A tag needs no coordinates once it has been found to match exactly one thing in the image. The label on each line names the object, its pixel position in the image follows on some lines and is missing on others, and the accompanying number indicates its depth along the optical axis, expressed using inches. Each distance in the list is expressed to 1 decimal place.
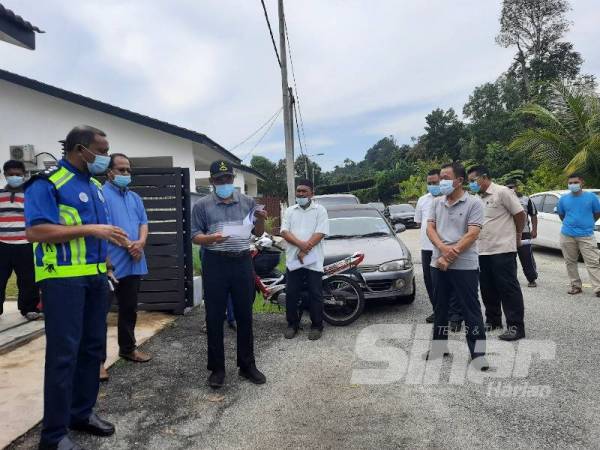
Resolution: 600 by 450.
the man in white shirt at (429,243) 213.0
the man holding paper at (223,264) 153.1
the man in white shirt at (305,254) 204.2
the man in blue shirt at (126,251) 166.4
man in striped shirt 215.9
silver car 234.8
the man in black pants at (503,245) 192.4
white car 417.7
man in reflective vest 106.3
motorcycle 222.1
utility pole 534.0
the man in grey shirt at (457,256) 161.6
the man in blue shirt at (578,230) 267.6
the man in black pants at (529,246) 271.4
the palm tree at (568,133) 553.0
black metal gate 237.5
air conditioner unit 406.9
